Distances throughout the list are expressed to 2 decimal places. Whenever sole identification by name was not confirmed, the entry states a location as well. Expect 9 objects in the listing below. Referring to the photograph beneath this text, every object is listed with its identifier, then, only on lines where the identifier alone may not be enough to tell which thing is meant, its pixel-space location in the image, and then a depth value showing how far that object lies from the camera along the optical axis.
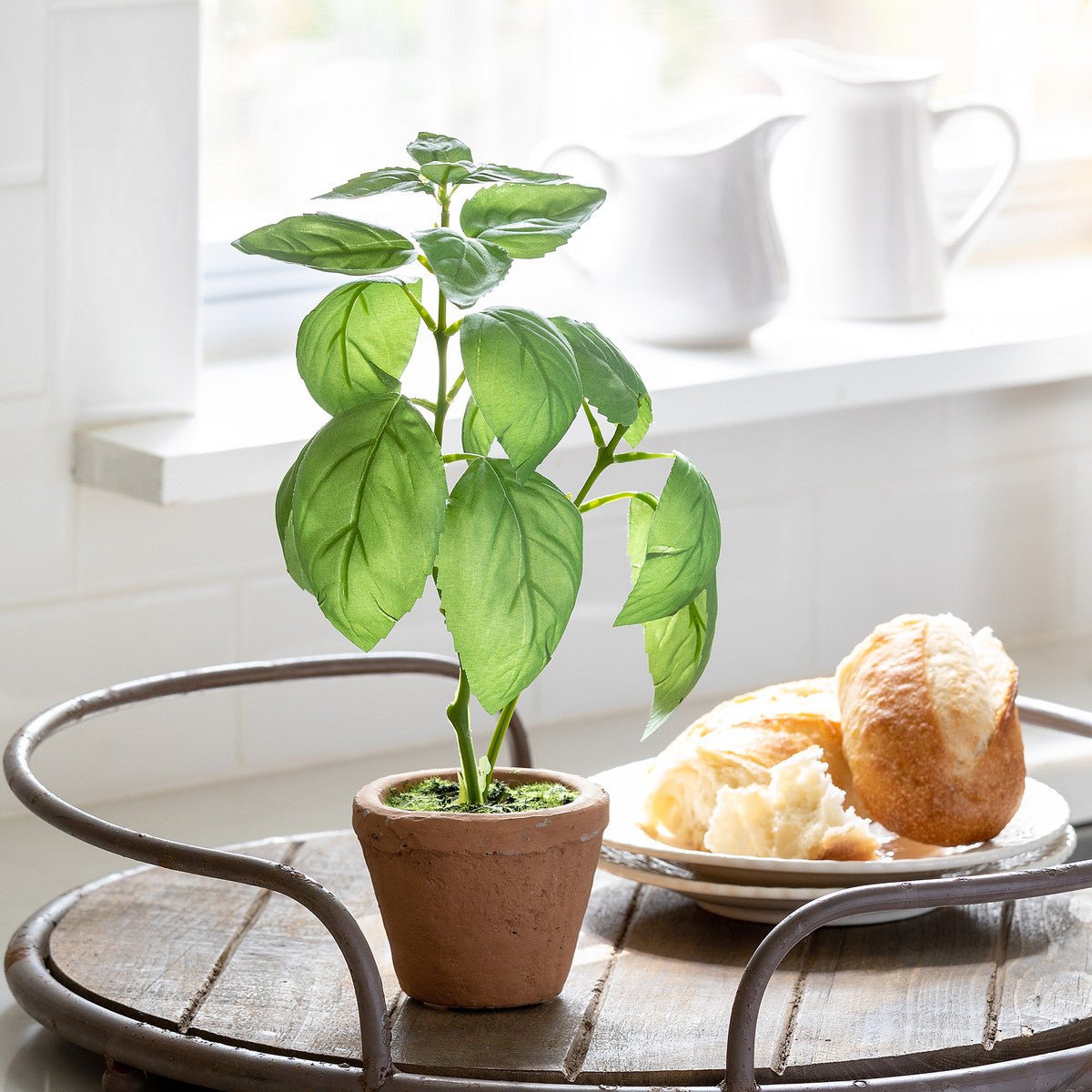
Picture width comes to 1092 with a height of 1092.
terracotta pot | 1.75
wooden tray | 1.72
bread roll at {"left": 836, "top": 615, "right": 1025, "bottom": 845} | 1.86
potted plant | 1.69
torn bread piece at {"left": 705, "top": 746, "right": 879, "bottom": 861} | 1.86
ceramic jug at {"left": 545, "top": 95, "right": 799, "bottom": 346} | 2.39
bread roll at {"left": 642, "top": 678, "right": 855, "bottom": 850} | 1.89
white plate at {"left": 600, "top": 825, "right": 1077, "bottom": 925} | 1.85
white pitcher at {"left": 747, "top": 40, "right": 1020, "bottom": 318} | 2.52
